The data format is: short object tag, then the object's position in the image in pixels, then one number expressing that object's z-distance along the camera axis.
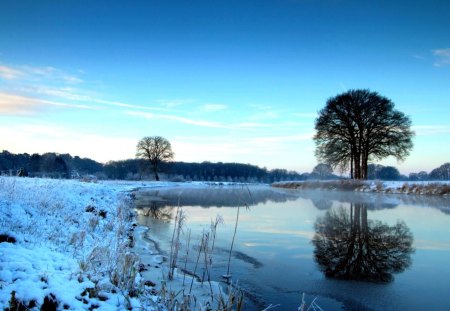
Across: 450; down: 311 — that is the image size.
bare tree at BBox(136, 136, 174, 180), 65.56
